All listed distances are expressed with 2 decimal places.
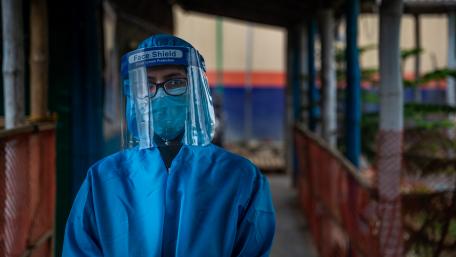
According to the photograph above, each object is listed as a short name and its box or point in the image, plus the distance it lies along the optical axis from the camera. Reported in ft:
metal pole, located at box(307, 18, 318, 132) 28.09
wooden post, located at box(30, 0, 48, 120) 13.07
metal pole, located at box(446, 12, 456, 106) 32.40
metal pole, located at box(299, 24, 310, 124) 31.04
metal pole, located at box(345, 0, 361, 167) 19.31
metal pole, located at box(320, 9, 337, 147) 23.84
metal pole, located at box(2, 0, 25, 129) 11.00
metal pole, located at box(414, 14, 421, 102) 31.76
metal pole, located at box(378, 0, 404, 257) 11.12
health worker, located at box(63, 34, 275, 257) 6.14
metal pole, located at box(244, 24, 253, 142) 51.90
